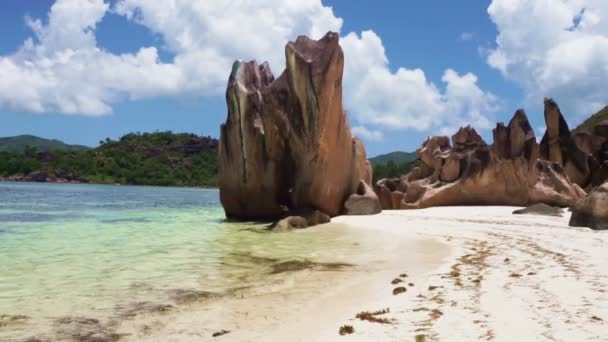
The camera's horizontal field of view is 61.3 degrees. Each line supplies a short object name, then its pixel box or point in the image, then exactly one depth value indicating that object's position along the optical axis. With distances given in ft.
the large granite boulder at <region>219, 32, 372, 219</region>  58.23
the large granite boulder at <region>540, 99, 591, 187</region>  98.17
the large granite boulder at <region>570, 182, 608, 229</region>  39.42
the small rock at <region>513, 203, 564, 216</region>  57.31
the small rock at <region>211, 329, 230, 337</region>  14.97
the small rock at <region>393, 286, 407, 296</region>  19.24
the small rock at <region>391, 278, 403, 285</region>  21.46
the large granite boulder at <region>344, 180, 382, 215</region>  65.00
